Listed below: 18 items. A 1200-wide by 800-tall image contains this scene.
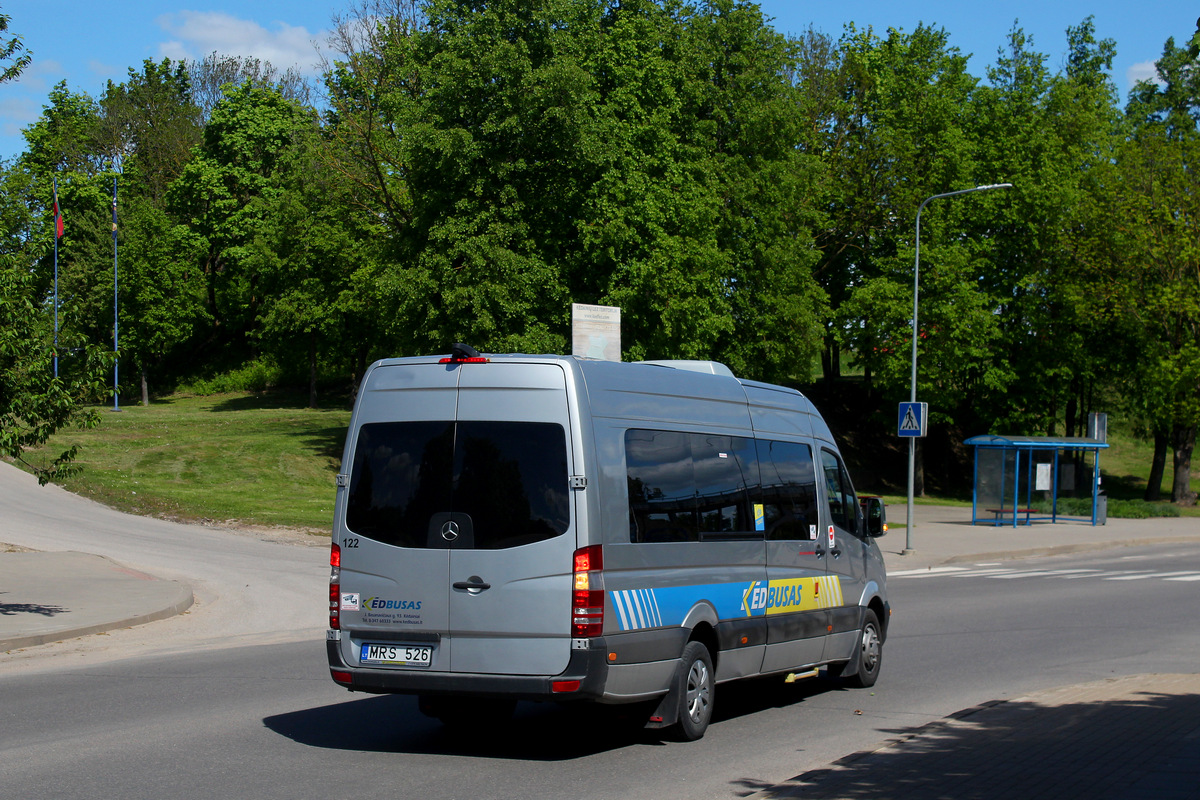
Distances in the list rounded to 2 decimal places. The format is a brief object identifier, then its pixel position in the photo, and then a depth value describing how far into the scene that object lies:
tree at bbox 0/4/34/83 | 14.73
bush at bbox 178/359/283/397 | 65.31
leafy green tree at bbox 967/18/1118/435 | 45.97
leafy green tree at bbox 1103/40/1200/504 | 42.84
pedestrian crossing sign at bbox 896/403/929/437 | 25.98
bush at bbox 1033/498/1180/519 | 38.59
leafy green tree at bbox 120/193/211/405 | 59.00
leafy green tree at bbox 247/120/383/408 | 42.88
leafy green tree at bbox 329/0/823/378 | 31.83
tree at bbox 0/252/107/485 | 13.66
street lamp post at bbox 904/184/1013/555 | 26.27
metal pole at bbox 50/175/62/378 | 52.44
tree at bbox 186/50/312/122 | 77.69
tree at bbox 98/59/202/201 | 70.38
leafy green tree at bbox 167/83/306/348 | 62.81
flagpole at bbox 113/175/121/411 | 49.72
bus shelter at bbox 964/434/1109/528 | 34.28
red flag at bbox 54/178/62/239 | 52.21
